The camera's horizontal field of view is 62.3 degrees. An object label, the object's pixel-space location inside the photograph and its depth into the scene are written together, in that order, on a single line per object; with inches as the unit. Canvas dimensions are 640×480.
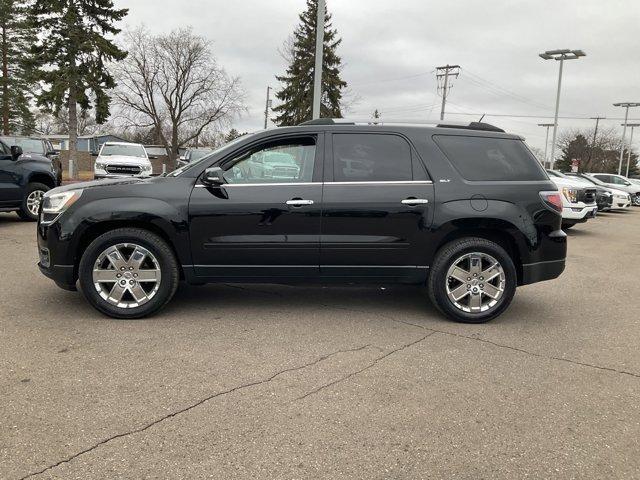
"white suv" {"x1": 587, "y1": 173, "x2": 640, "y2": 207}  1070.4
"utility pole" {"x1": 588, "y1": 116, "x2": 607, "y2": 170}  3312.0
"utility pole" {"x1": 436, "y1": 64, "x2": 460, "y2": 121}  1836.9
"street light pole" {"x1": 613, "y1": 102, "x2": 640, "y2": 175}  2034.8
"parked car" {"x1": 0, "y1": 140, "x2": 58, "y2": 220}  402.6
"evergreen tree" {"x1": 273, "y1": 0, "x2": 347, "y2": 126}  1652.3
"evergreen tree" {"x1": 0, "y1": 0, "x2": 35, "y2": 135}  1514.5
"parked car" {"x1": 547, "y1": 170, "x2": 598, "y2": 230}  481.7
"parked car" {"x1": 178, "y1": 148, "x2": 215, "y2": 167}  907.8
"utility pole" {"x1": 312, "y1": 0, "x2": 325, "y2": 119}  512.4
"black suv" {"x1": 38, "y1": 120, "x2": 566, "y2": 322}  184.5
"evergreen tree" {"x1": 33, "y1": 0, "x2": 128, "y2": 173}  1081.8
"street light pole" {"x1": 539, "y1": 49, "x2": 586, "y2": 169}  1195.9
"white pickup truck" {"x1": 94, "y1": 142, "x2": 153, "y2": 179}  714.2
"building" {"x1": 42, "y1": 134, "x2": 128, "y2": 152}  2471.7
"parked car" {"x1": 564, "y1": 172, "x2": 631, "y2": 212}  766.5
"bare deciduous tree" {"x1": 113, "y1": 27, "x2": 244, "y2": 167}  1903.3
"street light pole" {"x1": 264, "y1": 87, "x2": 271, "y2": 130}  2070.6
